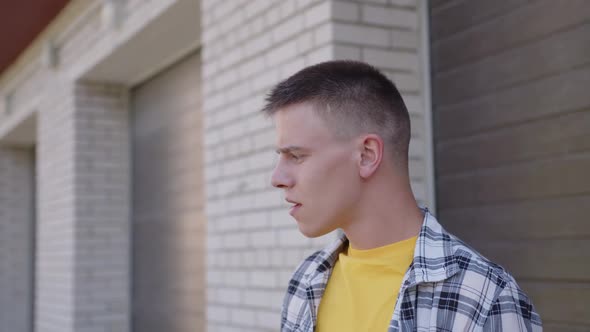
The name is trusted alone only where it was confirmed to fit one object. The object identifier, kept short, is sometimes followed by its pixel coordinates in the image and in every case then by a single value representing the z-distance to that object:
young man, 1.50
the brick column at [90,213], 6.14
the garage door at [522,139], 2.41
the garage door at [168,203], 5.16
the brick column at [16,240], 9.20
